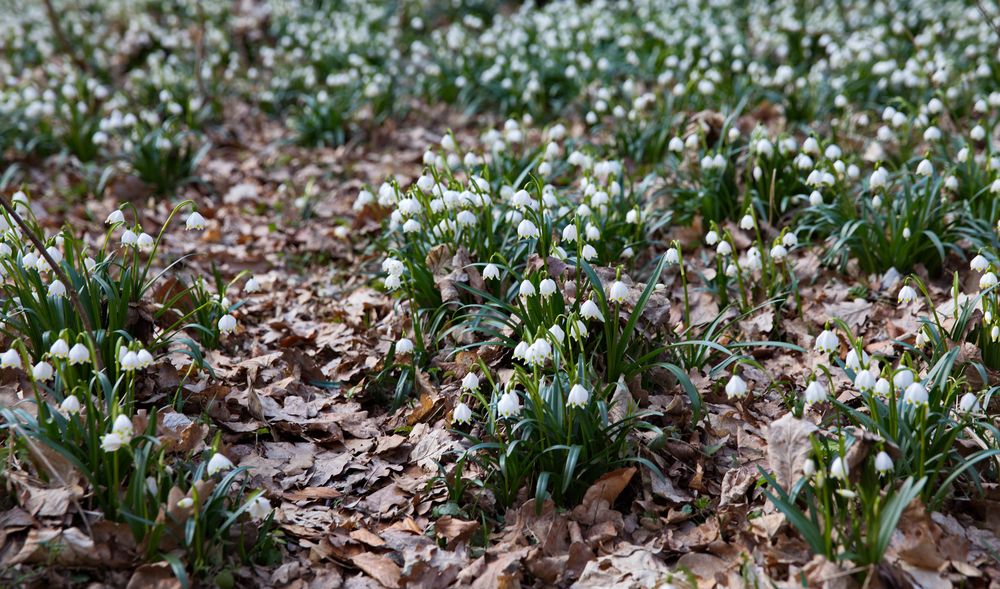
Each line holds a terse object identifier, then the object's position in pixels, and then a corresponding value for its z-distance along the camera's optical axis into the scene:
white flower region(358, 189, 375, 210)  4.25
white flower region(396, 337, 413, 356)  3.40
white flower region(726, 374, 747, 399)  2.67
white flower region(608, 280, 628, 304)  2.98
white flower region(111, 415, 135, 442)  2.41
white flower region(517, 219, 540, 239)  3.29
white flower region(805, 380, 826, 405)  2.51
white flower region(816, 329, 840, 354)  2.70
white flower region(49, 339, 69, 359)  2.59
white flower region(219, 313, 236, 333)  3.38
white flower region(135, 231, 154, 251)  3.24
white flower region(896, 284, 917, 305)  3.23
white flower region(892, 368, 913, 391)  2.52
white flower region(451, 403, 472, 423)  2.92
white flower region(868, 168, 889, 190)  3.81
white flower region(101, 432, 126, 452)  2.40
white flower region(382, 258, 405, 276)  3.51
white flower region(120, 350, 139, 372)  2.57
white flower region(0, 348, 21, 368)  2.59
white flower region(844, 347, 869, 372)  2.63
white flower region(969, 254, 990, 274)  3.26
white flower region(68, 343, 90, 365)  2.57
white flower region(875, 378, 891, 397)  2.54
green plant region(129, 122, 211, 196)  5.82
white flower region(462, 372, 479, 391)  2.93
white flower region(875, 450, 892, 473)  2.37
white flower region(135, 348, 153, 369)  2.60
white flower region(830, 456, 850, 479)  2.39
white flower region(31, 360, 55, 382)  2.58
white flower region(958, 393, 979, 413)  2.65
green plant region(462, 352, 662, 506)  2.81
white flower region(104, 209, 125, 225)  3.23
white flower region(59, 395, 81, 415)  2.49
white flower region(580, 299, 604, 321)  2.98
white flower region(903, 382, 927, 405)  2.46
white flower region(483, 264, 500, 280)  3.34
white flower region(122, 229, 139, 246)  3.18
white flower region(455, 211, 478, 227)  3.62
